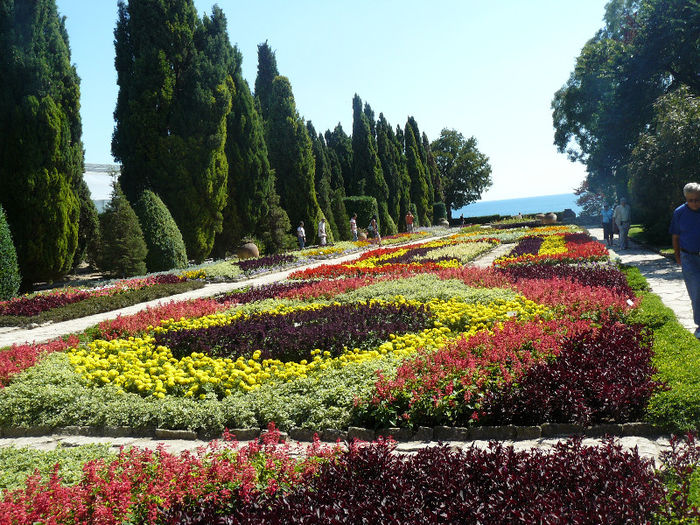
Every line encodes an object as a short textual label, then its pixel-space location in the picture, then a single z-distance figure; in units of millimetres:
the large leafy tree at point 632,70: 19250
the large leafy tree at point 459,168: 65688
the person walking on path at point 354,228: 30188
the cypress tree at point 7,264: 14070
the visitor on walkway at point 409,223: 35562
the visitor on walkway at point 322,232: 27531
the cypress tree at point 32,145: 16266
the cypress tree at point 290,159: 30484
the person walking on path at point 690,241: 6387
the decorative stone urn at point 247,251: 23295
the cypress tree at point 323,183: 33375
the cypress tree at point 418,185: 51562
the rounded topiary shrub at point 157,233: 18438
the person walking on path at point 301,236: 26609
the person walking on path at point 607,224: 21453
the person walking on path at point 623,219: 18100
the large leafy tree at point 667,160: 14250
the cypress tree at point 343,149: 44031
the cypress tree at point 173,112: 20953
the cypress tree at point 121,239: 17000
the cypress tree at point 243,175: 25797
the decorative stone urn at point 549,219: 38972
